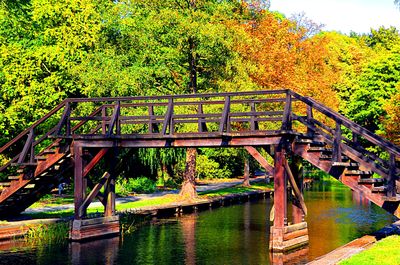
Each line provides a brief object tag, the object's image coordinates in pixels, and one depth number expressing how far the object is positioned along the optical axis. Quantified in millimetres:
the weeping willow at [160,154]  35625
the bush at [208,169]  54562
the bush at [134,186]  40669
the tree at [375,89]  62969
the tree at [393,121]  46834
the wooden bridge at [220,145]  20219
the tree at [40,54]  34156
